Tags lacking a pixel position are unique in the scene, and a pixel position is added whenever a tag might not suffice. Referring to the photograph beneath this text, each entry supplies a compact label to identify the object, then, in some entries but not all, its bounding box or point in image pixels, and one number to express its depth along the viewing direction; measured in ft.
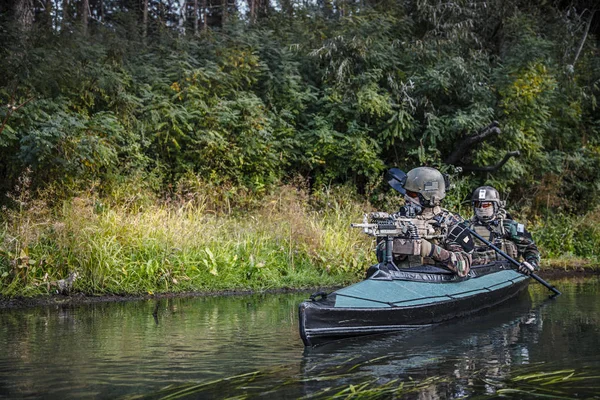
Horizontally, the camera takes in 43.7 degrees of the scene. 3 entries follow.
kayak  24.48
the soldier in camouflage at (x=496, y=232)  37.70
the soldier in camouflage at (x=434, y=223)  28.63
